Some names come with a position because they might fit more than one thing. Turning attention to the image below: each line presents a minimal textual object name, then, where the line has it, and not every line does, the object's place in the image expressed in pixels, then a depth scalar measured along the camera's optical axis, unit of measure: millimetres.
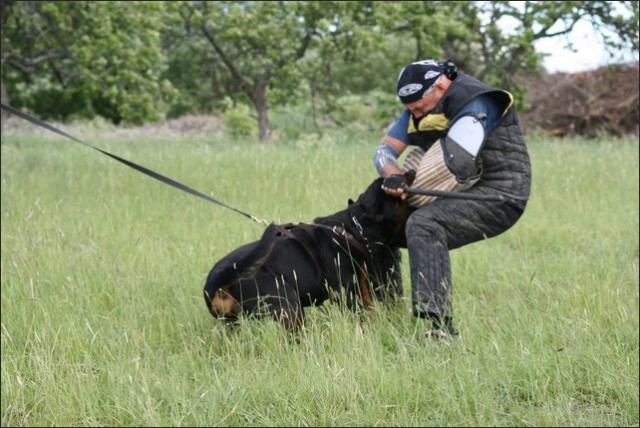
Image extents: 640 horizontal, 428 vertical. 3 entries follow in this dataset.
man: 8203
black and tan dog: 8266
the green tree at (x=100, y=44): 25828
